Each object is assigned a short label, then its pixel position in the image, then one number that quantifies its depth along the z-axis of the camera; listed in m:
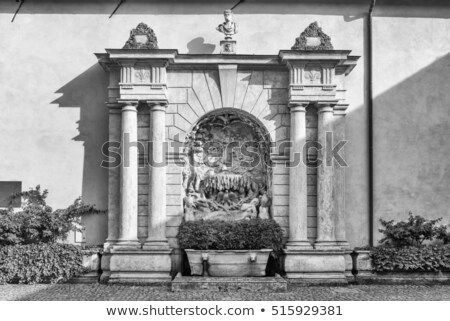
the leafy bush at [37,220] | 14.49
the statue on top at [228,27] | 15.02
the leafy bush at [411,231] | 14.57
